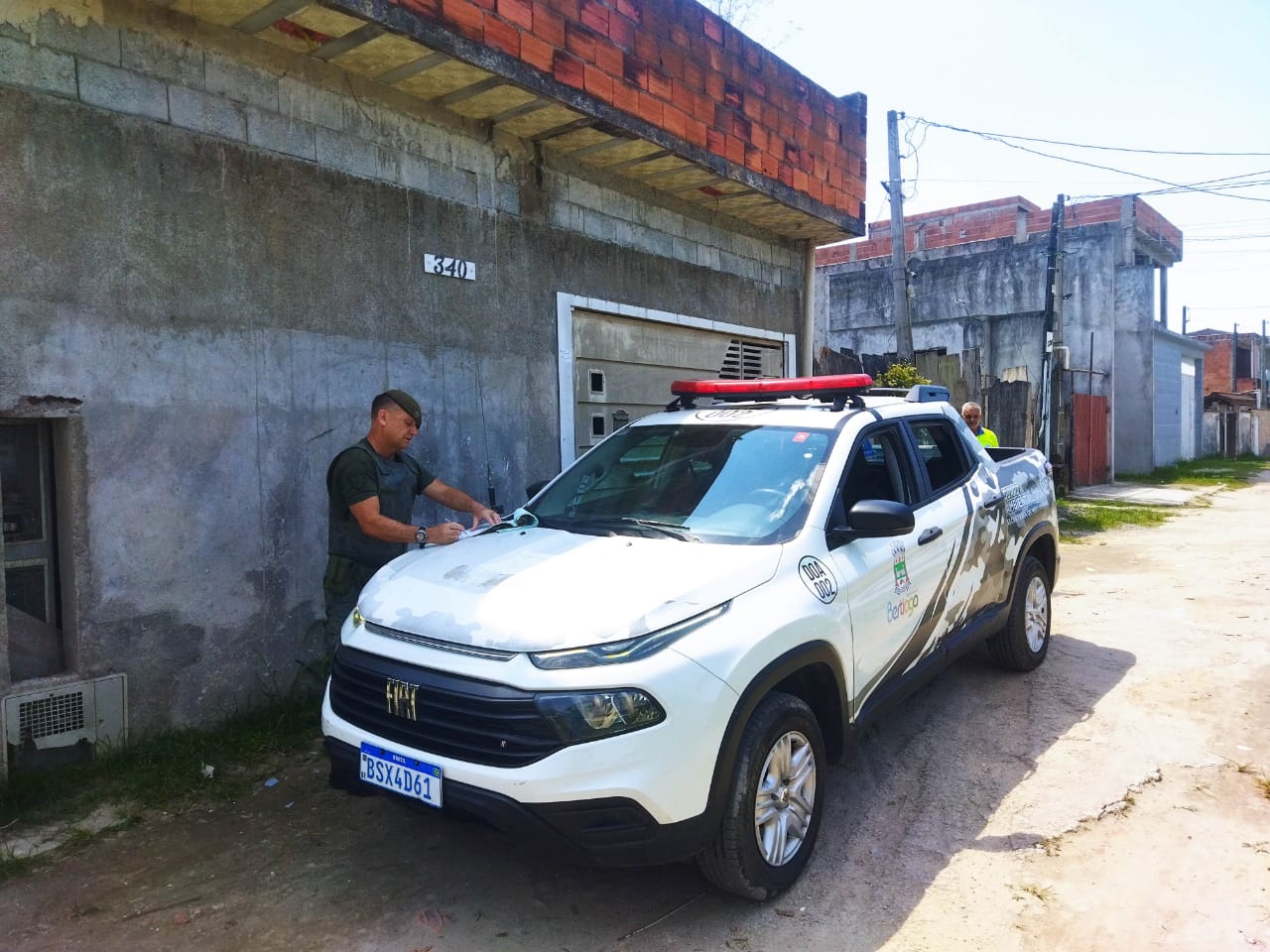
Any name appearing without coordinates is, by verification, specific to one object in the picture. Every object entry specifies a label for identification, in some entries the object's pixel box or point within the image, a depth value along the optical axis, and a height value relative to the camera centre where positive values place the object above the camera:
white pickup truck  2.62 -0.73
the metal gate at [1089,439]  18.67 -0.47
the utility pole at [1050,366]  15.10 +0.92
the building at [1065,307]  21.52 +2.90
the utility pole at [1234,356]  42.54 +2.94
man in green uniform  4.25 -0.40
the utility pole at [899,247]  13.68 +2.79
